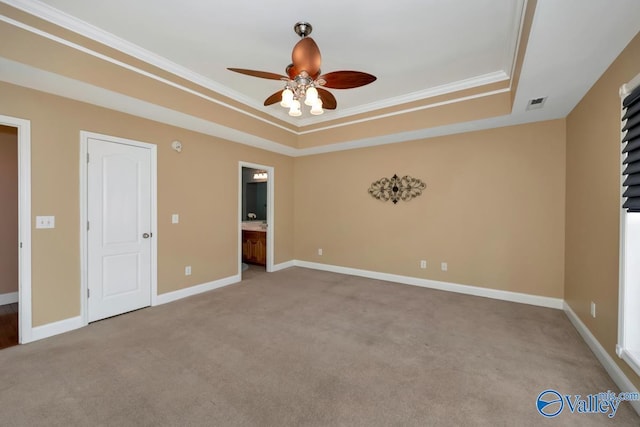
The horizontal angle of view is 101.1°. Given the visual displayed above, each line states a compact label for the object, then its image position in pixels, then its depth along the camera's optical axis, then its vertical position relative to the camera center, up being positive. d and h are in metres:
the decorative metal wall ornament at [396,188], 4.43 +0.42
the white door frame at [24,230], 2.52 -0.20
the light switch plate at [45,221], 2.62 -0.12
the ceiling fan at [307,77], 2.12 +1.14
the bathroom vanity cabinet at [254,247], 5.61 -0.78
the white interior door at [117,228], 3.01 -0.22
